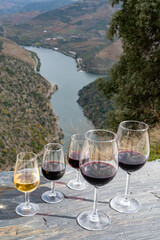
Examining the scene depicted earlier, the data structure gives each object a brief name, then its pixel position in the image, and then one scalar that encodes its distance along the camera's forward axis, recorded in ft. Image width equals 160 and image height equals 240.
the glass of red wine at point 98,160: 2.53
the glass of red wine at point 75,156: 3.46
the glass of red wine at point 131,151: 3.06
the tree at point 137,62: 17.94
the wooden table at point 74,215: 2.61
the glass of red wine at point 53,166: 3.08
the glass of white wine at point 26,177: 2.81
